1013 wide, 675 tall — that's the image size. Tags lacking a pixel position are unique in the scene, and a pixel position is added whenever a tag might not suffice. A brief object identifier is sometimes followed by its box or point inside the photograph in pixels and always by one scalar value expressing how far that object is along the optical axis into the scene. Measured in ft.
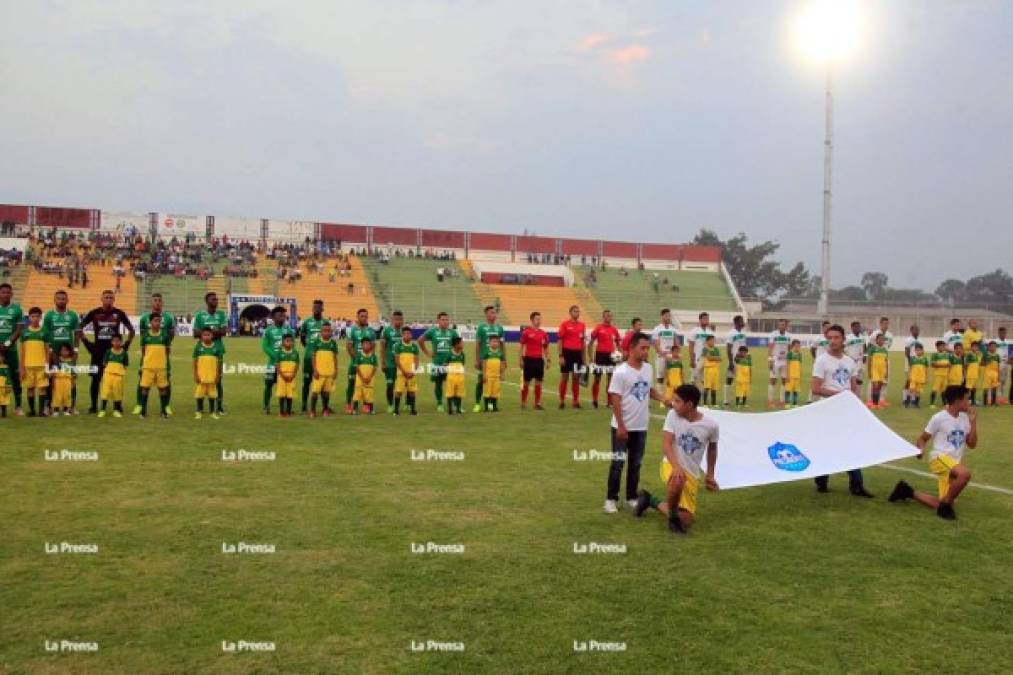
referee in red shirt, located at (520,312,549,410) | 53.98
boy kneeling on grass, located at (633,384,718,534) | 24.17
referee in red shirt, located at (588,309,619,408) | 55.57
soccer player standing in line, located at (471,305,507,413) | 52.85
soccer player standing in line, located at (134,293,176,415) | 45.16
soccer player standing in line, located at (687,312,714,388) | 58.95
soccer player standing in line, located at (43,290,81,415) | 44.52
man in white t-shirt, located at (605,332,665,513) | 25.79
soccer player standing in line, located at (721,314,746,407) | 59.21
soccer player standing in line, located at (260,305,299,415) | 47.04
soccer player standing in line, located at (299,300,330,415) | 48.52
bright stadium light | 139.74
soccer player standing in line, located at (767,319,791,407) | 61.21
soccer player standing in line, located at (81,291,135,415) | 45.65
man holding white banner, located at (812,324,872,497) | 32.12
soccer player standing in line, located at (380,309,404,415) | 50.88
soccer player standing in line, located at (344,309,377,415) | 49.47
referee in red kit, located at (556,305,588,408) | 54.19
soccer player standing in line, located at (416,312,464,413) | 51.42
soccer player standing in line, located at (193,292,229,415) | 46.44
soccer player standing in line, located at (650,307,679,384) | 57.82
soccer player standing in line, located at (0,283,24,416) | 42.96
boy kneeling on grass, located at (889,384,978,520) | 27.09
